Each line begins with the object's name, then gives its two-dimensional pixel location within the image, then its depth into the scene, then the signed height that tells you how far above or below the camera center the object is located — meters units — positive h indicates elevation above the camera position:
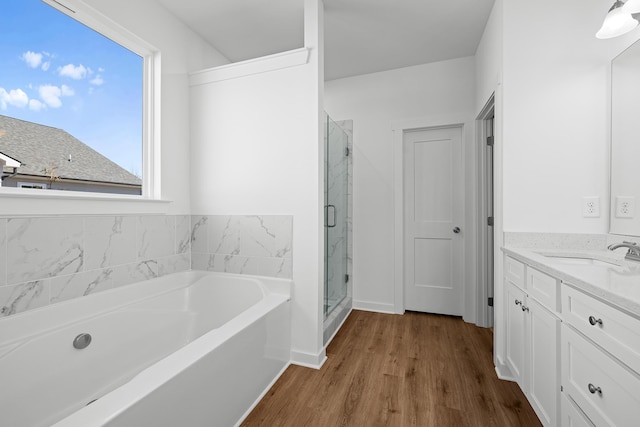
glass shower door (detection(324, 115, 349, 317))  2.42 -0.03
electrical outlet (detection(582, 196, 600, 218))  1.63 +0.03
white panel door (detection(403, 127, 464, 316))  2.90 -0.09
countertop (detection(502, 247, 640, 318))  0.83 -0.24
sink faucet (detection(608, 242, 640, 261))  1.29 -0.18
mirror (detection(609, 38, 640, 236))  1.44 +0.38
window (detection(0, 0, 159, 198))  1.47 +0.69
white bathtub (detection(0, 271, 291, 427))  1.03 -0.72
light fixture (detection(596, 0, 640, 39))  1.32 +0.94
